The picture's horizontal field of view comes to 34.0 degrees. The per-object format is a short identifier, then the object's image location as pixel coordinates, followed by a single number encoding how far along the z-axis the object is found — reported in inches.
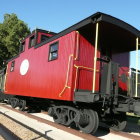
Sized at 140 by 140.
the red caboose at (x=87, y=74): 291.9
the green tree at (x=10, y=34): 1416.1
